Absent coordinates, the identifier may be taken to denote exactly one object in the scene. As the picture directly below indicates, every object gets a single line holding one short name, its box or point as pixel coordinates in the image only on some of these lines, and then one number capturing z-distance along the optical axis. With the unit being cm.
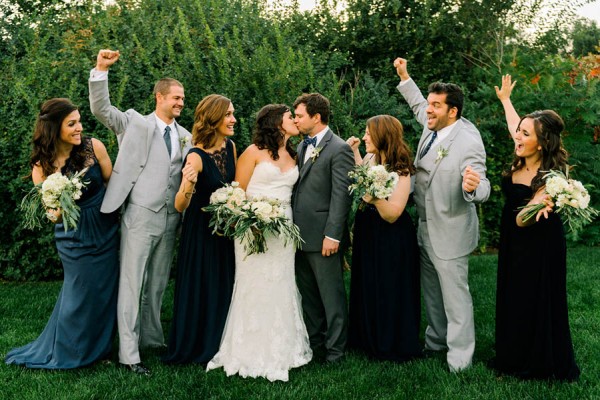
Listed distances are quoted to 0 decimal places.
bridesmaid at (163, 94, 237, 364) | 523
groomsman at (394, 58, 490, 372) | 503
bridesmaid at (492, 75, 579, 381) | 468
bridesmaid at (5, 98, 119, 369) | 507
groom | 529
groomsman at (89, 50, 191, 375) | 518
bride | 511
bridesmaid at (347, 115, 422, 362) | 532
